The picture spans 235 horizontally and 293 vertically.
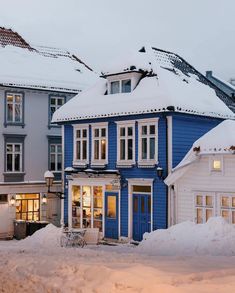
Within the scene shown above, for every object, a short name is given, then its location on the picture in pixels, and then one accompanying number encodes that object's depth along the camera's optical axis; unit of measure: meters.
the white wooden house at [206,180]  21.97
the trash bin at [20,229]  29.23
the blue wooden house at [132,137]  23.95
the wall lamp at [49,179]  27.99
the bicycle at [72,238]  23.05
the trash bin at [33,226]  28.02
